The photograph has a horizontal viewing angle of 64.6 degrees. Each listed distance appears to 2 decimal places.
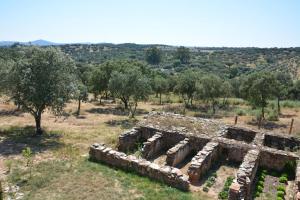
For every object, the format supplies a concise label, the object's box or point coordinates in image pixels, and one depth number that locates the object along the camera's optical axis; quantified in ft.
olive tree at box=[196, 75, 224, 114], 103.63
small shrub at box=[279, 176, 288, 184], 44.82
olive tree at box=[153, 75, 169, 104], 128.81
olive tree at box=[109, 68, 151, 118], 87.62
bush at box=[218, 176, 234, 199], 38.26
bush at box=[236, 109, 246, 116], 98.93
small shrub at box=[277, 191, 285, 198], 39.61
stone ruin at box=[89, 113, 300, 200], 40.83
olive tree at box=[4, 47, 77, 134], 57.73
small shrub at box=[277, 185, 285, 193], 41.07
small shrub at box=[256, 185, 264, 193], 41.54
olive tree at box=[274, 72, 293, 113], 123.45
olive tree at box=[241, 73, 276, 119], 90.20
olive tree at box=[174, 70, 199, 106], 111.77
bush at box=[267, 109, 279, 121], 91.36
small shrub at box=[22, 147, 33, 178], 42.66
